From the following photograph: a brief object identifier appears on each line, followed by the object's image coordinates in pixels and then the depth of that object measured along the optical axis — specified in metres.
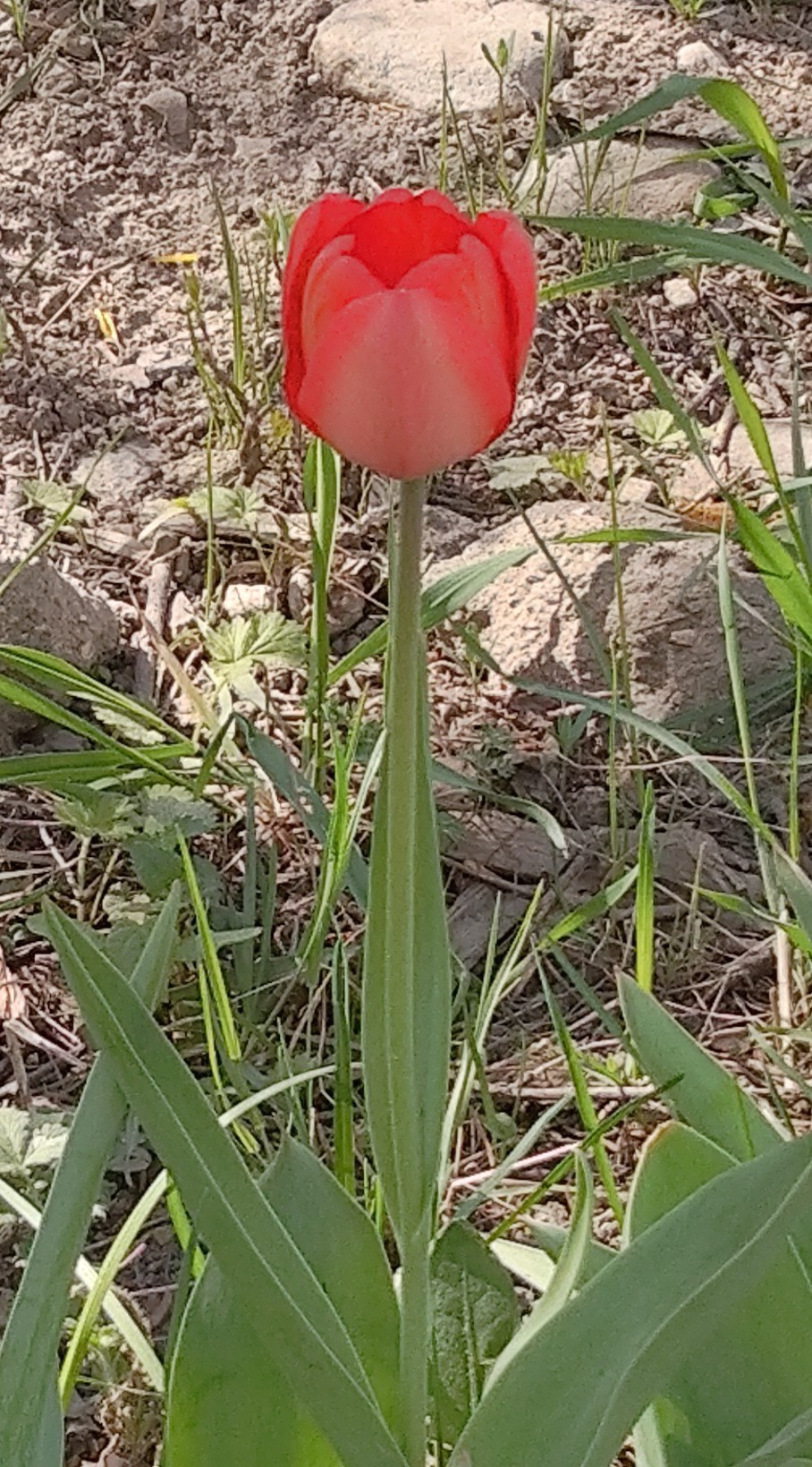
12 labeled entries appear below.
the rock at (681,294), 2.29
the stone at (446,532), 1.95
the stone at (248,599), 1.86
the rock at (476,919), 1.54
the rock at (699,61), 2.65
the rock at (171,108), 2.59
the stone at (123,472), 2.02
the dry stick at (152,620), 1.80
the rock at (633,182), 2.42
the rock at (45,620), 1.74
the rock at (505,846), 1.62
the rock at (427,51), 2.65
